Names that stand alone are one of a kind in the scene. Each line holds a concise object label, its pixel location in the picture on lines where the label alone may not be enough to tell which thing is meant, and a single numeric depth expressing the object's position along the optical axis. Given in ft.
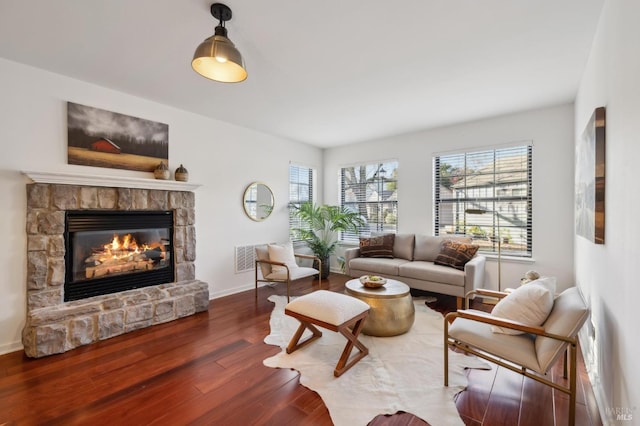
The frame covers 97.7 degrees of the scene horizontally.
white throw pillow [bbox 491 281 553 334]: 6.10
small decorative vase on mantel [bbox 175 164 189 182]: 12.07
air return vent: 14.71
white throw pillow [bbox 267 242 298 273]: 13.79
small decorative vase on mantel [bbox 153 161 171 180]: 11.46
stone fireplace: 8.59
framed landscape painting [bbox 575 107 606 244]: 6.24
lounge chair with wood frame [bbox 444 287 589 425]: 5.31
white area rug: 5.96
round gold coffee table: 9.17
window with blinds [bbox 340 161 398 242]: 17.33
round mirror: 15.29
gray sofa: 11.62
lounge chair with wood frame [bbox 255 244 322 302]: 12.90
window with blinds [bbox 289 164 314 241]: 17.95
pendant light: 5.99
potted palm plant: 17.31
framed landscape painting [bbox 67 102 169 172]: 9.86
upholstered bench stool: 7.34
